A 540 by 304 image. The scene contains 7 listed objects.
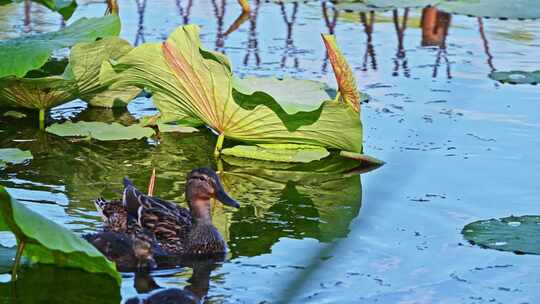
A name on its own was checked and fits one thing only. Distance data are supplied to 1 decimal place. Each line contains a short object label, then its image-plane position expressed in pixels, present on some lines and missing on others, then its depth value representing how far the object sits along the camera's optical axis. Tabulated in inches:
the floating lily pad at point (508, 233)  361.5
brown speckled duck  364.9
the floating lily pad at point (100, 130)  485.9
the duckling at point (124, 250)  343.3
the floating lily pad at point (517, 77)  578.1
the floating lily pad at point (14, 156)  447.2
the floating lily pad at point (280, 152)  462.5
